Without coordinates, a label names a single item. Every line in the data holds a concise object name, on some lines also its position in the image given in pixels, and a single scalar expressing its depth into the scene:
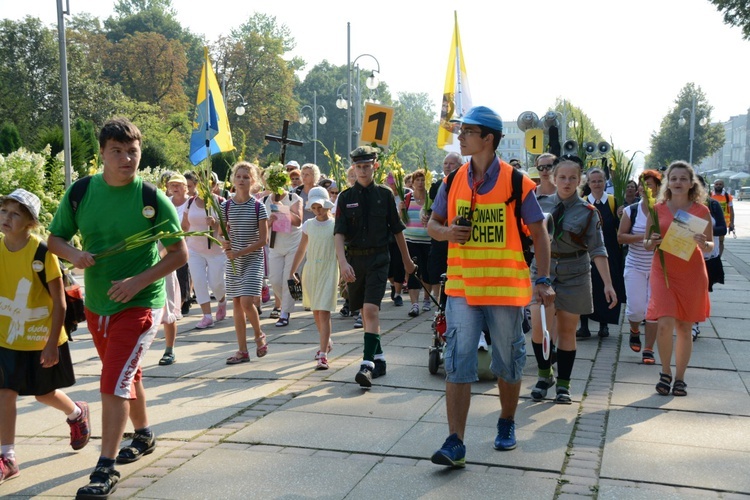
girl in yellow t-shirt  4.76
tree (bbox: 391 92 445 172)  153.18
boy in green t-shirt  4.48
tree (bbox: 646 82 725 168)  65.38
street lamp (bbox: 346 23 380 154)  35.31
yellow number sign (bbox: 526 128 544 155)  17.17
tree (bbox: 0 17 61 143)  50.34
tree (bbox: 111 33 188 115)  64.06
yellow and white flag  14.78
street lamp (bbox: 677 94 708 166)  56.17
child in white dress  7.59
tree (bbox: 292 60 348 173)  89.31
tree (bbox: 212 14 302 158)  64.81
